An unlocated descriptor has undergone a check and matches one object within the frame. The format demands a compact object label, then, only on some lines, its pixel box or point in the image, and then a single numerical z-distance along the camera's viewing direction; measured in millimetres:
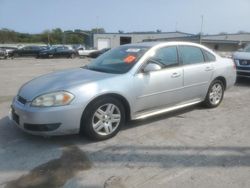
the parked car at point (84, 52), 23906
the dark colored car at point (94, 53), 22882
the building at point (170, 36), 34835
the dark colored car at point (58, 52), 19555
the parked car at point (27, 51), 20380
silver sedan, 2671
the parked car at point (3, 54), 18796
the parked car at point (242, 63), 6330
